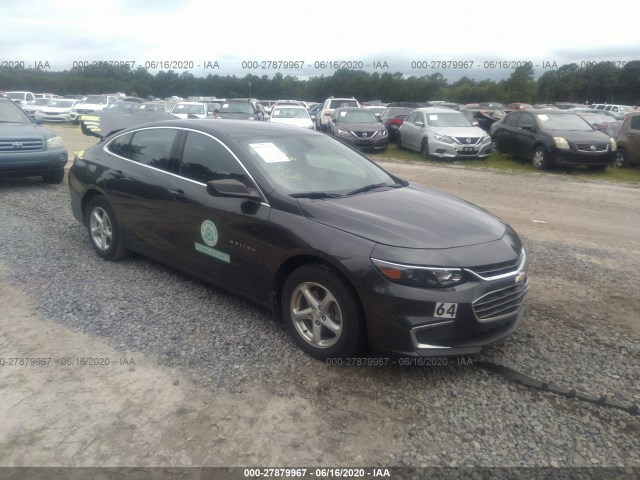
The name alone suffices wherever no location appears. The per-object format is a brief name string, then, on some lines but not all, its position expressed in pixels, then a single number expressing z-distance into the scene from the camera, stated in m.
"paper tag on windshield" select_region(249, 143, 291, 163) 4.56
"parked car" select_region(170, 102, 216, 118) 22.97
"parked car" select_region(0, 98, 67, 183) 9.20
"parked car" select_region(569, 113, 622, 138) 19.45
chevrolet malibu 3.50
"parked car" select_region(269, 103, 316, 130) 19.89
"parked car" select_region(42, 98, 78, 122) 30.70
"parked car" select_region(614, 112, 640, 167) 15.06
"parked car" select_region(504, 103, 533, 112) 36.56
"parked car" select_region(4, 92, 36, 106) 34.44
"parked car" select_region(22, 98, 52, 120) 31.26
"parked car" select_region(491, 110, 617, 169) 14.45
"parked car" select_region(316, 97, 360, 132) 23.35
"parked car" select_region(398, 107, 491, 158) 16.59
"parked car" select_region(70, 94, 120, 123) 29.77
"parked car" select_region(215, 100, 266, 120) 20.38
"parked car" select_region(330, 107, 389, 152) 18.14
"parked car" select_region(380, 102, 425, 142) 21.19
